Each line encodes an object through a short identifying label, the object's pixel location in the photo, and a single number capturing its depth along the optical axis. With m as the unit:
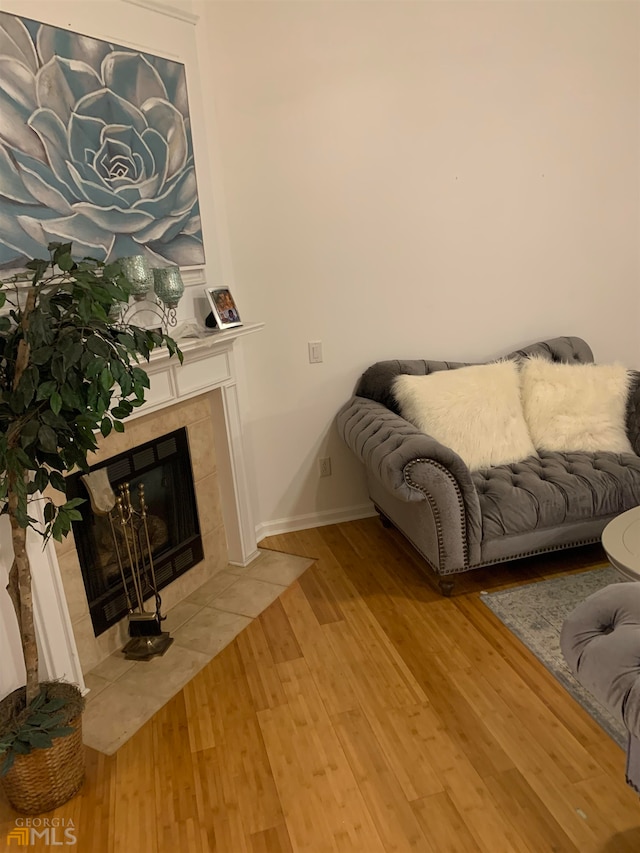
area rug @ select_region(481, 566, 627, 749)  2.07
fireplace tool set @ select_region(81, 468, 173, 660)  2.30
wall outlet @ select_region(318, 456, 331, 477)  3.33
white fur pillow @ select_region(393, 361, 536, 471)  2.79
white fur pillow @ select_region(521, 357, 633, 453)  2.91
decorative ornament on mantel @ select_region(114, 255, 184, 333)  2.23
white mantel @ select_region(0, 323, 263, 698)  1.88
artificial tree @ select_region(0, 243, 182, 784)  1.45
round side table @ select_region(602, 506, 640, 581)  1.88
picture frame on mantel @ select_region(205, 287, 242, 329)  2.68
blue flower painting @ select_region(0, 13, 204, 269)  1.91
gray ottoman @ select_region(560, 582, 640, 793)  1.09
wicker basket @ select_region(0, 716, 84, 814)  1.69
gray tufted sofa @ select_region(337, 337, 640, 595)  2.42
